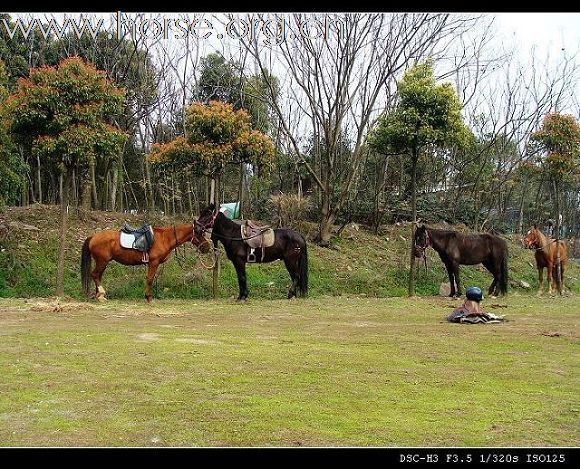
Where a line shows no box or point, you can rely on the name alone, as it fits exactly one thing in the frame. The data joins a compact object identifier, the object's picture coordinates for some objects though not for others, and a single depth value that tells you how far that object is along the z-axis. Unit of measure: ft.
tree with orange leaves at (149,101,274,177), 49.37
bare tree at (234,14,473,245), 67.51
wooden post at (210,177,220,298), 51.63
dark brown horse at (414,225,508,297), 53.01
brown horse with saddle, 46.83
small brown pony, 58.49
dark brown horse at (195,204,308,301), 48.19
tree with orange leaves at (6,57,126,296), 43.52
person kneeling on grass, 34.81
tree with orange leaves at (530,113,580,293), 56.59
